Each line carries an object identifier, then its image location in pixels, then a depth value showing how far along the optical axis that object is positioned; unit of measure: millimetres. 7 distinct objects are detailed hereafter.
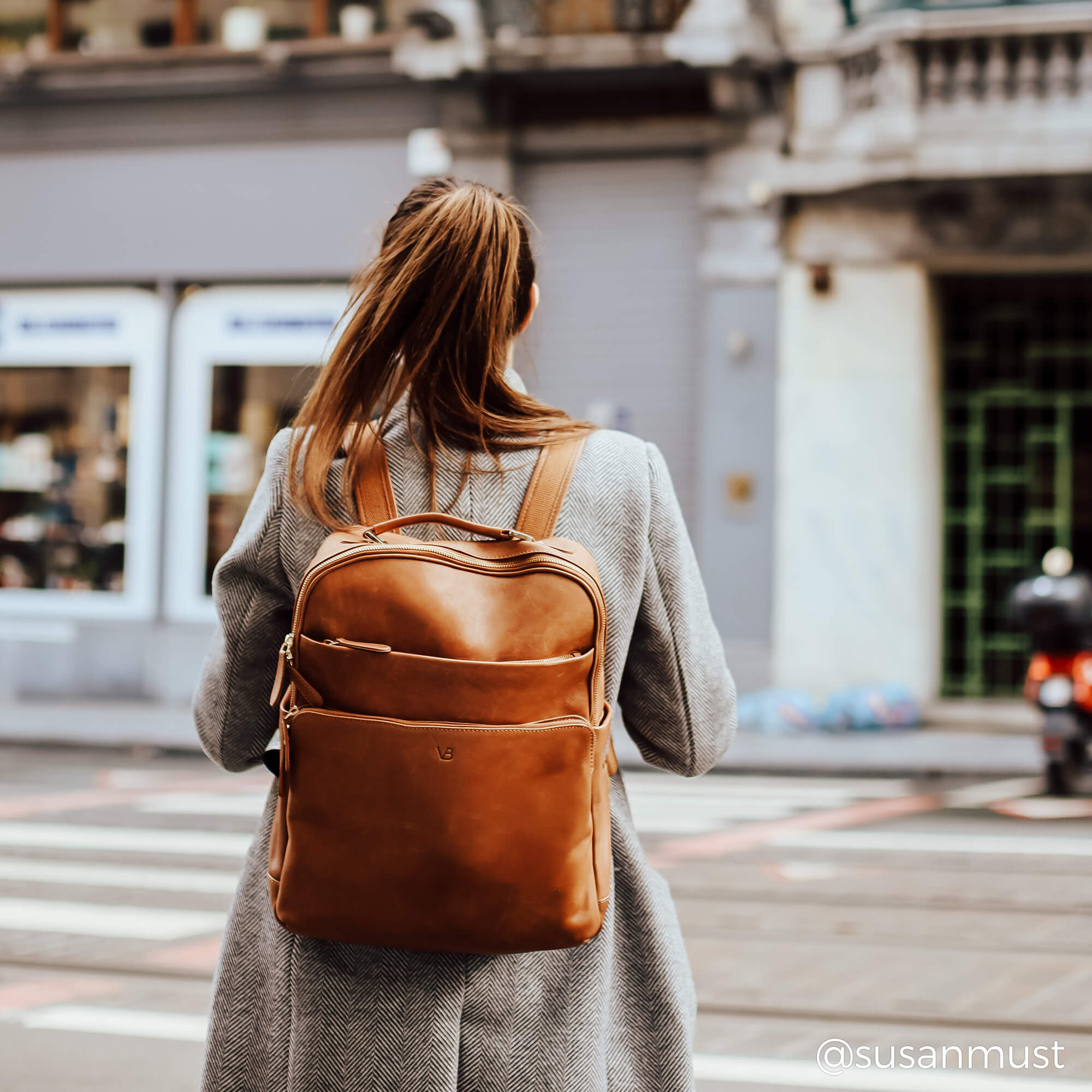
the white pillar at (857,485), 12820
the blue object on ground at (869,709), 12000
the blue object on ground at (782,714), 11875
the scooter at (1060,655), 8391
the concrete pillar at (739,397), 13008
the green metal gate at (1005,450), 13039
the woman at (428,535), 1570
